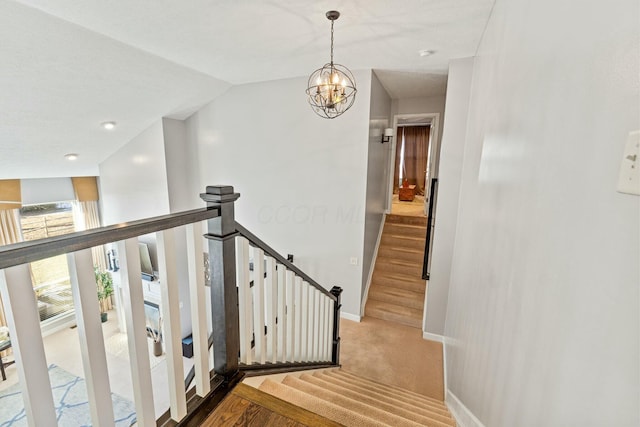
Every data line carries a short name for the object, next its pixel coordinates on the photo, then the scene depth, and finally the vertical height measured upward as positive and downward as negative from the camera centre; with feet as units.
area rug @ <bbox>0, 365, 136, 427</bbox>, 12.53 -11.75
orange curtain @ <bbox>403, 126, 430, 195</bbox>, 27.61 +1.54
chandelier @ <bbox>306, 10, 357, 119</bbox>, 7.52 +2.32
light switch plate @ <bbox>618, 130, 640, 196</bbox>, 1.88 +0.04
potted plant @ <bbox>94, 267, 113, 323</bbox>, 19.92 -8.70
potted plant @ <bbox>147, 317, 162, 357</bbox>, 18.45 -11.68
